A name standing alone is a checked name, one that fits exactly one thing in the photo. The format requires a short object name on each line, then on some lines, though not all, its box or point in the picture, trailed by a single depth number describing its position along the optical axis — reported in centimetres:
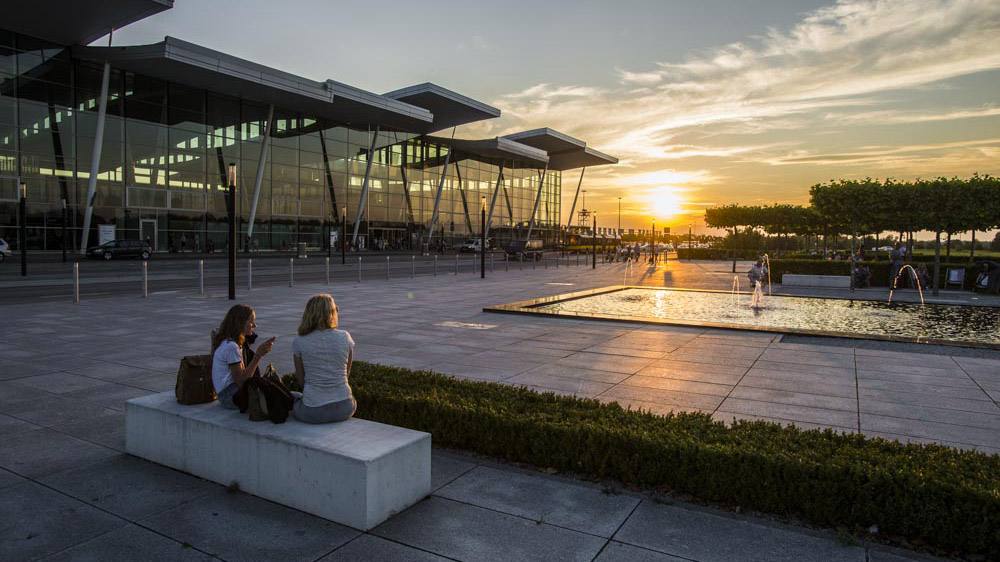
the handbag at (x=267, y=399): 474
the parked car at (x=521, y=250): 5644
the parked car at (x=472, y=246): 7162
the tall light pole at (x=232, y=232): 1786
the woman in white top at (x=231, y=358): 513
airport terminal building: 3906
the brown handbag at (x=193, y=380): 529
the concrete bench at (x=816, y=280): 2752
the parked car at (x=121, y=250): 3975
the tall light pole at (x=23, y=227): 2691
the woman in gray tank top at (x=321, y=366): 474
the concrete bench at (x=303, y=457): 412
